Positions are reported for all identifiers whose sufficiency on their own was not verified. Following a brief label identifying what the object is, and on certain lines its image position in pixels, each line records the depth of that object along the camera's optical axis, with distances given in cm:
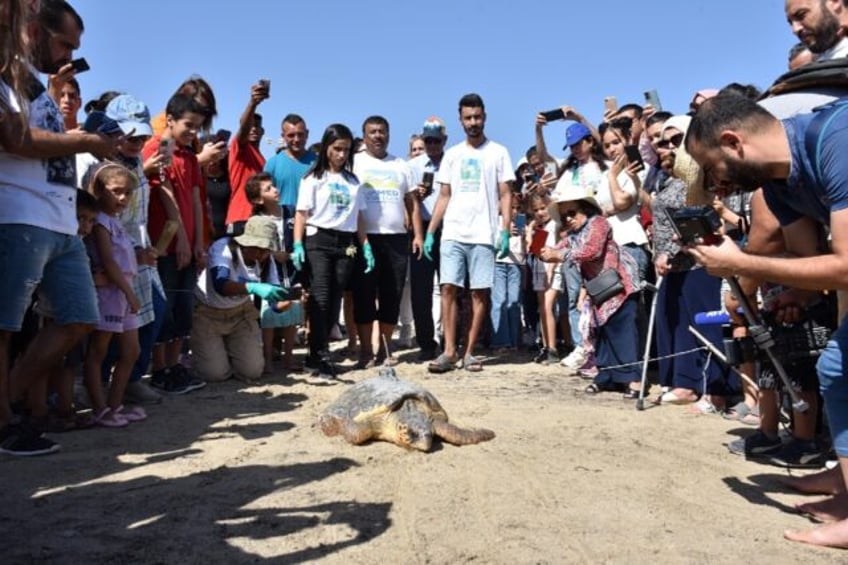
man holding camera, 224
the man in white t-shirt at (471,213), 598
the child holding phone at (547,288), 649
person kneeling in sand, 521
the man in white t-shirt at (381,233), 599
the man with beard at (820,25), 315
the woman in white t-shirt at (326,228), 562
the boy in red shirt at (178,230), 483
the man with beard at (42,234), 297
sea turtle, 349
